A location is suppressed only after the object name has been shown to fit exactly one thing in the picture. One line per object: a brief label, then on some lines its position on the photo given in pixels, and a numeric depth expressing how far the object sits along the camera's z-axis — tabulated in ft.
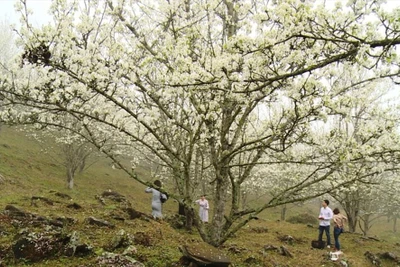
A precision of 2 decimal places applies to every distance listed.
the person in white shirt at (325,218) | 53.42
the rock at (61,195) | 65.29
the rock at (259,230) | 69.45
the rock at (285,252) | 45.85
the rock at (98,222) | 38.81
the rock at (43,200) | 51.48
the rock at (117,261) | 24.27
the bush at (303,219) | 105.50
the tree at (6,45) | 147.43
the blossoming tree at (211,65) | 15.58
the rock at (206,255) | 26.12
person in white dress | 62.40
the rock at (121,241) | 29.70
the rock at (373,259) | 50.31
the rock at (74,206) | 51.71
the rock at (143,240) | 32.09
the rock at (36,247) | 24.95
